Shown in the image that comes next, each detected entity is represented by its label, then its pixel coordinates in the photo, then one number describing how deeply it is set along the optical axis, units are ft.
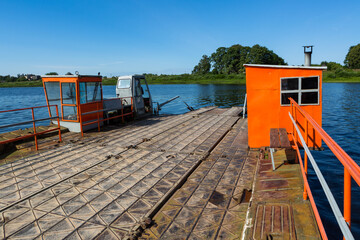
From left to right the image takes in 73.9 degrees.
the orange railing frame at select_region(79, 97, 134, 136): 35.33
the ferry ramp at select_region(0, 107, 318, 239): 12.63
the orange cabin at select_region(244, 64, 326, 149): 23.13
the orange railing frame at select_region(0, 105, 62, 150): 24.46
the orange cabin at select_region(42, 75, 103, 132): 35.22
